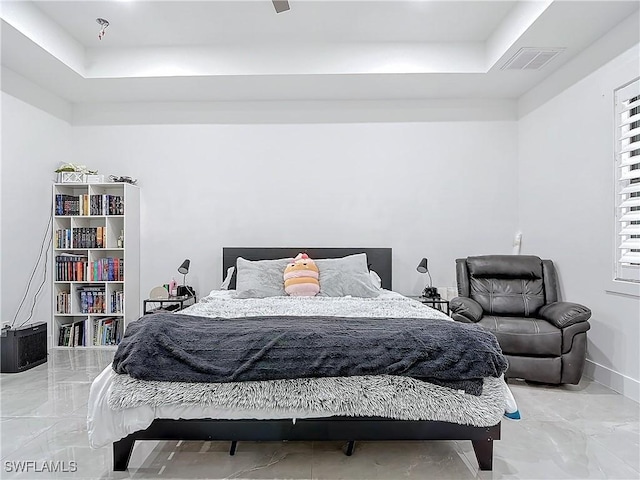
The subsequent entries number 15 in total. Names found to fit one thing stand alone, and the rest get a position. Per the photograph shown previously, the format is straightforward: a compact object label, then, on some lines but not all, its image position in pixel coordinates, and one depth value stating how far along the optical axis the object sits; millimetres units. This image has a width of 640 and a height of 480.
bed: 1991
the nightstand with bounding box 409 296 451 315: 4284
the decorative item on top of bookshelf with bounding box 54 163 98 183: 4566
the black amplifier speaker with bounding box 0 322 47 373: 3656
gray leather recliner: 3225
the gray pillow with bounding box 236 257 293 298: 3852
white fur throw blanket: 2004
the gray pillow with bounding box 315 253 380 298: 3875
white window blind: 3080
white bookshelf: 4523
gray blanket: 2014
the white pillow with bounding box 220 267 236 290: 4386
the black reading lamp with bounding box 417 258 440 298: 4332
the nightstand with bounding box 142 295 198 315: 4375
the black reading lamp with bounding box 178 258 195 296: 4383
